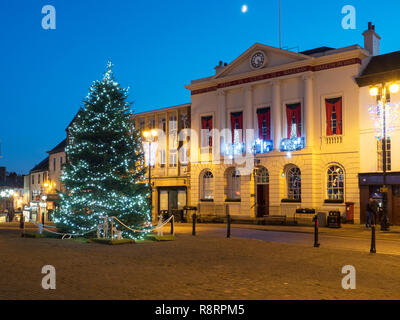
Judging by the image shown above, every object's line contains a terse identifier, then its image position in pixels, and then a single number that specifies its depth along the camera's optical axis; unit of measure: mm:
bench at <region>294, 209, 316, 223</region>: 30375
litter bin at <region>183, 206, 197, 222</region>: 36006
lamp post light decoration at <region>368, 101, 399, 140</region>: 27594
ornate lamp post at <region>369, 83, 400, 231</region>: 22847
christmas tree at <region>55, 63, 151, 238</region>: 18703
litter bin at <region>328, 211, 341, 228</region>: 27016
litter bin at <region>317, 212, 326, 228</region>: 28047
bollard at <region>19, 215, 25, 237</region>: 27088
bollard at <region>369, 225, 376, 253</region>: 14797
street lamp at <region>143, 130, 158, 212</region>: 28912
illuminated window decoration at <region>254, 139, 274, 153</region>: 33812
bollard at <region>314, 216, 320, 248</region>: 16478
